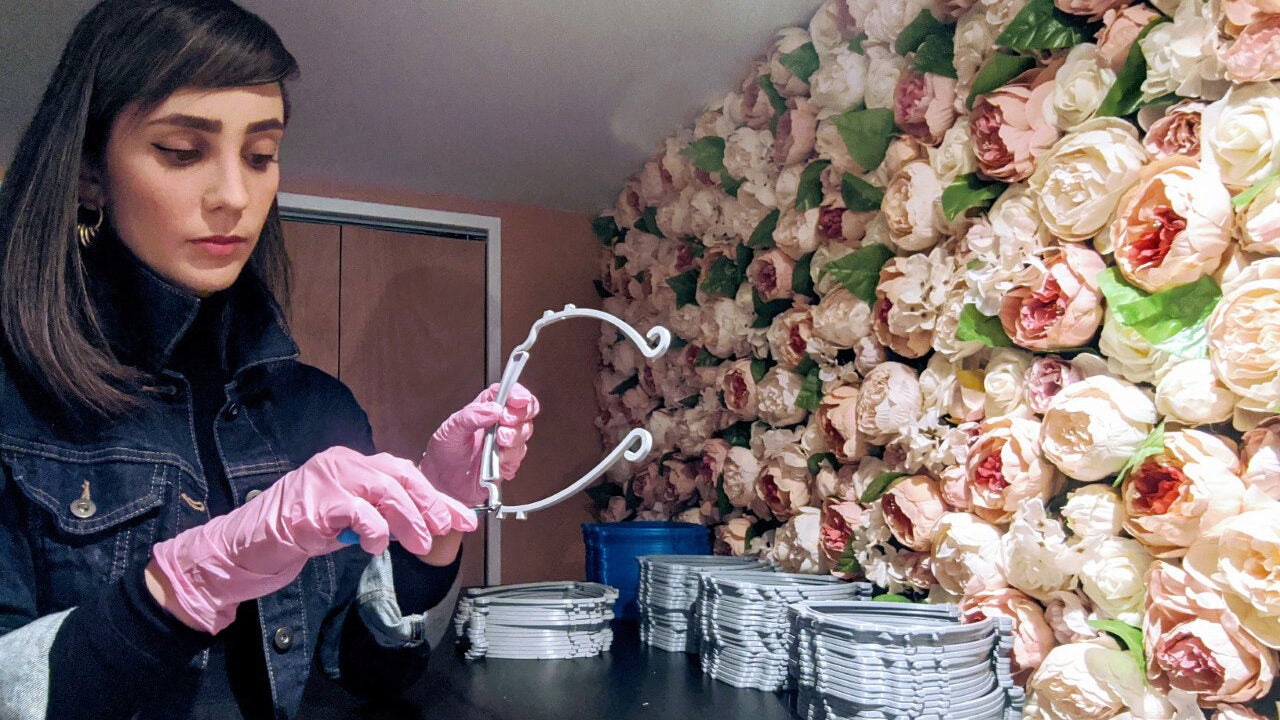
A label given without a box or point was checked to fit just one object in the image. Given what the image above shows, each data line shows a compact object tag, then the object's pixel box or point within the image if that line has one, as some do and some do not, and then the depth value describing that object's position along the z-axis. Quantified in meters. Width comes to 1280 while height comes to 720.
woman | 0.72
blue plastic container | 1.51
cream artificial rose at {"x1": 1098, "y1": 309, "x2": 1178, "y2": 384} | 0.80
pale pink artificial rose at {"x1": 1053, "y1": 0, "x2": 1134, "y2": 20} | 0.87
